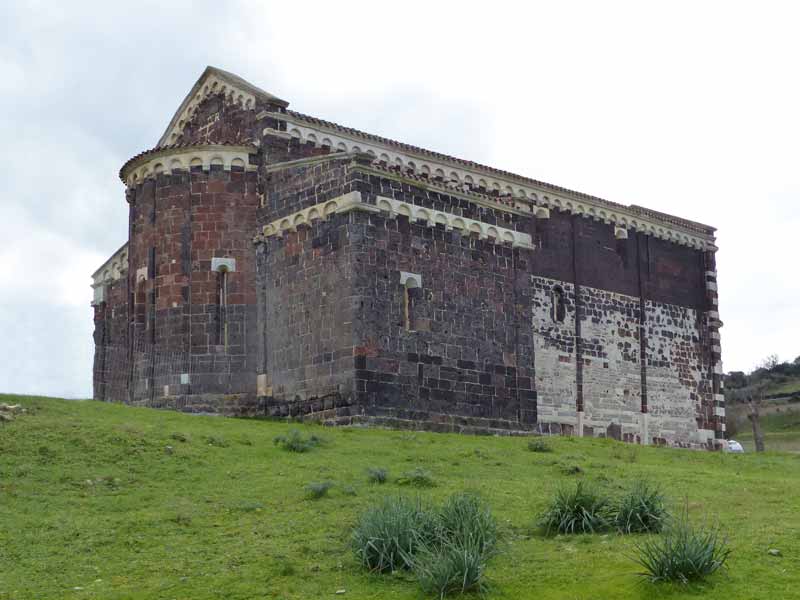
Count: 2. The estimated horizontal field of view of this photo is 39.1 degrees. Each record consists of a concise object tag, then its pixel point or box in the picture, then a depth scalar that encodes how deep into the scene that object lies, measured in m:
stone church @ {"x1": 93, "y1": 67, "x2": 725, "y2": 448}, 30.34
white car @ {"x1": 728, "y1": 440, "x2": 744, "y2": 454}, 50.88
